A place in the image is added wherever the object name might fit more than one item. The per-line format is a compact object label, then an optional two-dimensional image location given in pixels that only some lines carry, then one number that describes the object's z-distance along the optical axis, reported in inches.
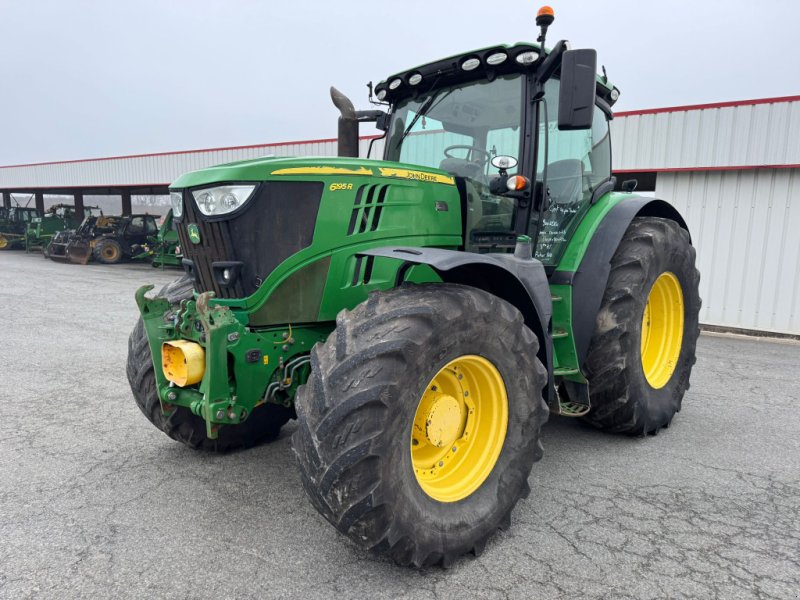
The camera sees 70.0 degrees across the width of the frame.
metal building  309.9
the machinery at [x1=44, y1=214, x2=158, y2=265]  790.5
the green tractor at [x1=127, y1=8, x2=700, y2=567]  86.8
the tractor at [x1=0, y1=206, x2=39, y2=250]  1068.5
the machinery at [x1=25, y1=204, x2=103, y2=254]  949.2
